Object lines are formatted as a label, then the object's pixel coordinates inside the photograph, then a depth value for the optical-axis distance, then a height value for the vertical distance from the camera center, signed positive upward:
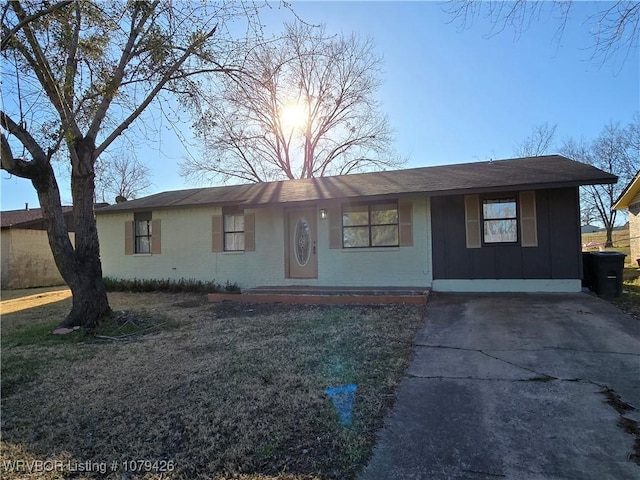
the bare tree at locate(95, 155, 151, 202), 31.44 +5.93
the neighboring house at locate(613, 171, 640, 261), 15.11 +1.41
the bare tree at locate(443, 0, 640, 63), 3.82 +2.36
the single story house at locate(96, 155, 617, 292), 8.43 +0.47
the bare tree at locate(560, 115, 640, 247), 25.22 +5.28
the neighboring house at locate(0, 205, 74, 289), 15.41 +0.03
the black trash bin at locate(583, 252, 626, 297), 7.80 -0.63
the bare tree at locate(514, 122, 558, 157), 25.64 +7.00
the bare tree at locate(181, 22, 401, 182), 20.98 +7.58
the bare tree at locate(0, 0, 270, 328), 5.64 +2.67
